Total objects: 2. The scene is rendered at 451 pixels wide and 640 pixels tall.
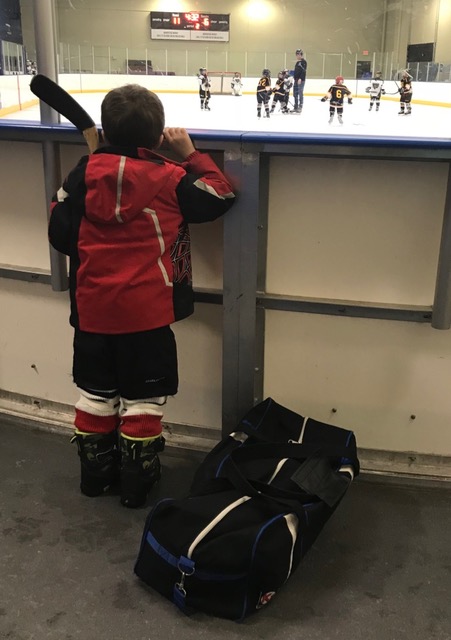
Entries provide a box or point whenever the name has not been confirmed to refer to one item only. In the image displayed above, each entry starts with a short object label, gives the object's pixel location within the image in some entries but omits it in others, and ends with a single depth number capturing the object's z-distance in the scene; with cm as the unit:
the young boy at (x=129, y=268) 141
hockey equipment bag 123
